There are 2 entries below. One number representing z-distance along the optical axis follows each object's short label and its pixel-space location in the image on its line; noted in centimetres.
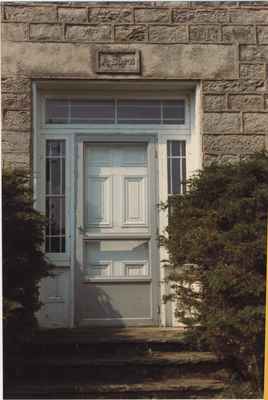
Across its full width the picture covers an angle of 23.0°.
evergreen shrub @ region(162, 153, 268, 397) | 548
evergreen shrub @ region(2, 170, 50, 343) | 548
